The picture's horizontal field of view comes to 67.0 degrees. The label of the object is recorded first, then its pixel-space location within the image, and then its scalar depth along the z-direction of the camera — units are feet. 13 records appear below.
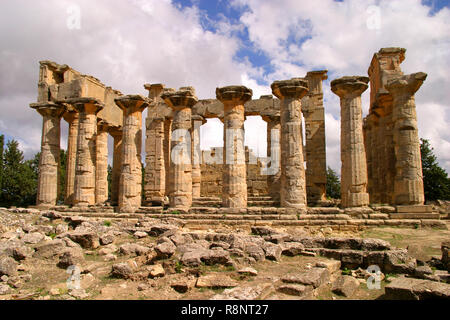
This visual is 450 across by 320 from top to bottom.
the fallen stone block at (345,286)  22.59
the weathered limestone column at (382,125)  60.59
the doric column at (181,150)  57.82
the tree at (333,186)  137.39
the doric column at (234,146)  54.65
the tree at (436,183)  90.43
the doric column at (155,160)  74.13
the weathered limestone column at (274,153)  71.18
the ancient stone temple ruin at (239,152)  51.16
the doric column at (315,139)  64.95
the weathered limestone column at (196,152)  74.02
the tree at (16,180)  112.06
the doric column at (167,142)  75.56
